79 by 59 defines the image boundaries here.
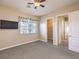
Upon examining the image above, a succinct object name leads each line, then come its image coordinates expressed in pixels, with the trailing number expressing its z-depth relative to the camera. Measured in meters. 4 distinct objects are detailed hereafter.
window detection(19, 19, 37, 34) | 3.65
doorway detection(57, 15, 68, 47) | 3.70
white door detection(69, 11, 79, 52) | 2.44
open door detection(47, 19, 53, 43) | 5.30
